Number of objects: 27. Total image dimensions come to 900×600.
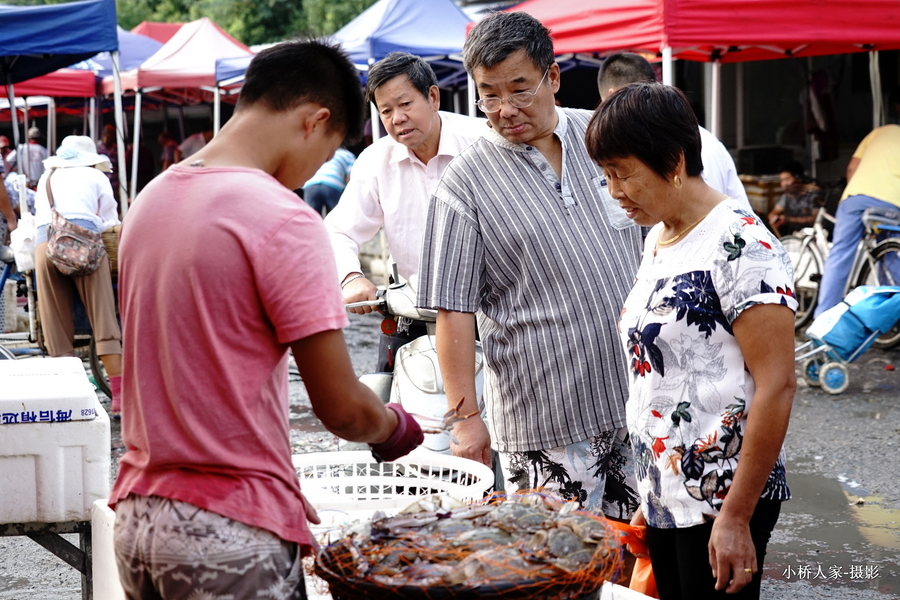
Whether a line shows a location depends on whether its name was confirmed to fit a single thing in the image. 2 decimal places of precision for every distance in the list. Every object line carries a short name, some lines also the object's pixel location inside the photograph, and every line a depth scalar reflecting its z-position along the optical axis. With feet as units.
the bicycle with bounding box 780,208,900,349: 25.63
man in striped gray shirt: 8.96
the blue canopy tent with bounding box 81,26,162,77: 59.93
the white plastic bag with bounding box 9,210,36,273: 22.50
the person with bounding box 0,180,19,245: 25.85
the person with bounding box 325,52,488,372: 12.69
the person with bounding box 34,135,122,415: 21.52
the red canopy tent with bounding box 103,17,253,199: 51.70
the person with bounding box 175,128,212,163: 61.57
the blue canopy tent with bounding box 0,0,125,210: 27.43
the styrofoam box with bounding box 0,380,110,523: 9.77
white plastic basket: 8.30
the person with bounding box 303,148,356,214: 37.93
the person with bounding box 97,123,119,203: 62.10
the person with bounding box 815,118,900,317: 25.72
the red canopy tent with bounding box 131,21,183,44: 72.99
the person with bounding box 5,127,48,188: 53.67
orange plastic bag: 8.14
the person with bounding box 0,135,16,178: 52.98
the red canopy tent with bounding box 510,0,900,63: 21.84
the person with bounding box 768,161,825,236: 32.50
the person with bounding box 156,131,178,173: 67.97
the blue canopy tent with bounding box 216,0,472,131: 37.09
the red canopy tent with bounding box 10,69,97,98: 53.01
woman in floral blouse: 6.73
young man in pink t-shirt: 5.19
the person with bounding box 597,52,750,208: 15.61
